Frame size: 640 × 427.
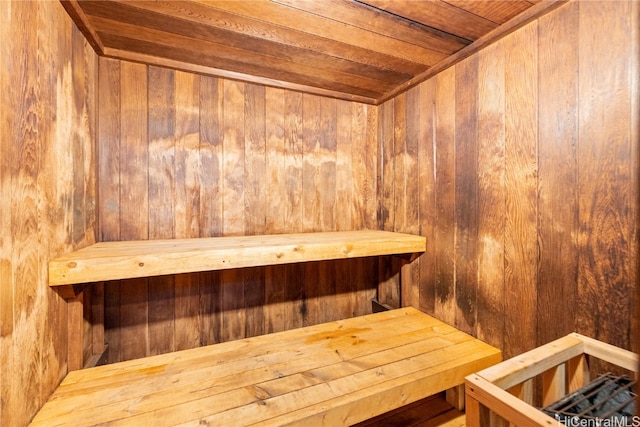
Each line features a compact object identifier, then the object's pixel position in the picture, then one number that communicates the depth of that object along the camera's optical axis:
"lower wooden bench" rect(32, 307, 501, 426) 0.89
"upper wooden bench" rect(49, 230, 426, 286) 0.99
